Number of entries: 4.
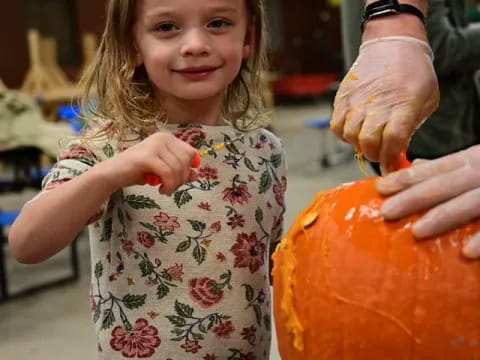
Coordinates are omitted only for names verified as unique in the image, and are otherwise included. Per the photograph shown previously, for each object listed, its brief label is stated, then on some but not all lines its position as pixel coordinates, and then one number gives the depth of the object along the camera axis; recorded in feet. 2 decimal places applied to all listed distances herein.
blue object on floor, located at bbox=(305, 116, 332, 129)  19.02
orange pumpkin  2.44
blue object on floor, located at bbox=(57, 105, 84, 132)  13.29
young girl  3.43
